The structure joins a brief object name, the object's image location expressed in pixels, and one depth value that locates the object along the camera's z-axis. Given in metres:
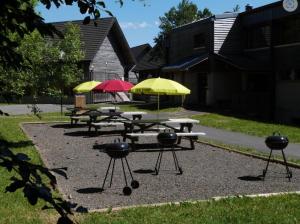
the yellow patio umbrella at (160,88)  9.22
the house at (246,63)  17.42
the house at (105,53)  28.07
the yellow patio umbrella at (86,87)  14.39
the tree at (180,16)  49.30
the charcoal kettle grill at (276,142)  5.95
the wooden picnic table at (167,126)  9.09
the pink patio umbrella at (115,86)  11.99
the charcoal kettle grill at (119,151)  5.11
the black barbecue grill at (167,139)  6.32
